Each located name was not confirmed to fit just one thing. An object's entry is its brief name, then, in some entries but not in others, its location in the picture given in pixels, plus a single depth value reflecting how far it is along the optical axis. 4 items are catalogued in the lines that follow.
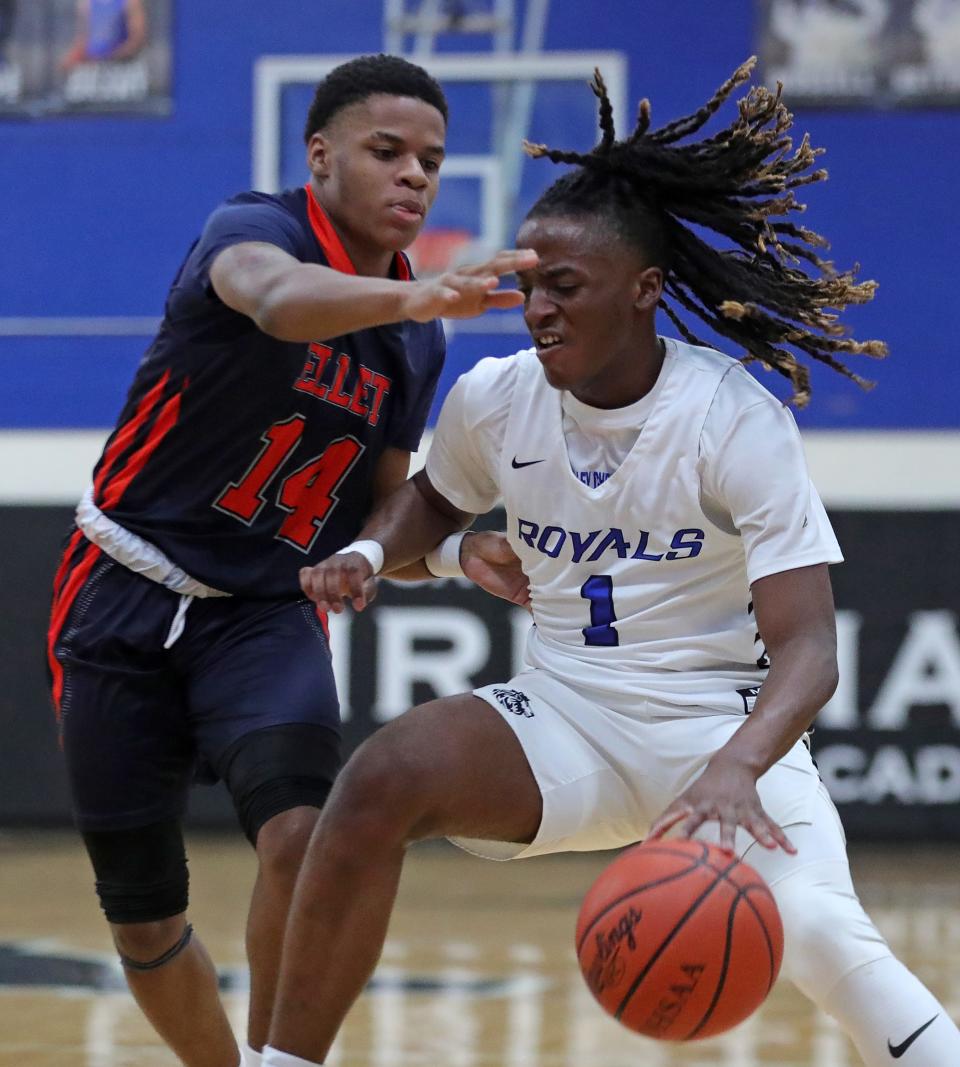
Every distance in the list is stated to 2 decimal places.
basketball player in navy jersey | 7.84
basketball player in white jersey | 6.48
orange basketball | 6.06
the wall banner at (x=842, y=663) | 17.55
